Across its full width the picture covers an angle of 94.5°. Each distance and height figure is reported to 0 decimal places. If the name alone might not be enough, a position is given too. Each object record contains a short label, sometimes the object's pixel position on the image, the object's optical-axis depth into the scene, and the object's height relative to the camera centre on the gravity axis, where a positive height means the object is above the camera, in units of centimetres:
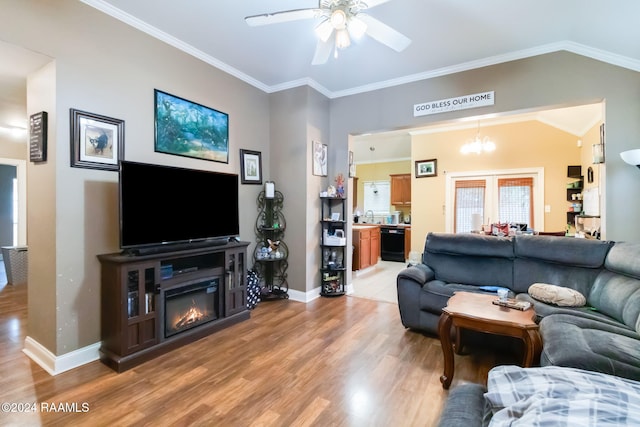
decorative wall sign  352 +133
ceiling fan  201 +135
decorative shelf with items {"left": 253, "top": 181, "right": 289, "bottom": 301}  414 -52
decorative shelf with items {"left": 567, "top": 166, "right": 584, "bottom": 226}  532 +34
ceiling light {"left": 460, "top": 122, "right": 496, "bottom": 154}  533 +118
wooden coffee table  188 -76
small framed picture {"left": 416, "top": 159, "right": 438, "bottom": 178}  657 +97
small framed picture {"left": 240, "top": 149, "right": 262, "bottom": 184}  397 +61
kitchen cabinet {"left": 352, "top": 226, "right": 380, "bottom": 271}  569 -73
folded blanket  72 -53
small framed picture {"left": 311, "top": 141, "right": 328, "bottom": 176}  423 +78
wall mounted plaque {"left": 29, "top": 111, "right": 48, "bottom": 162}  238 +61
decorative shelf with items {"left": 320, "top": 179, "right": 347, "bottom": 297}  434 -48
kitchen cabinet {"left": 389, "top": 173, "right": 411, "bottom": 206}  782 +58
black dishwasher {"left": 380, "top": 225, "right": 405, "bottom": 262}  719 -80
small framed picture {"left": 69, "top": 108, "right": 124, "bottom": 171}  241 +61
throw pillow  245 -72
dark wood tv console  237 -80
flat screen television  246 +5
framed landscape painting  303 +92
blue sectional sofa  165 -70
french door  580 +26
